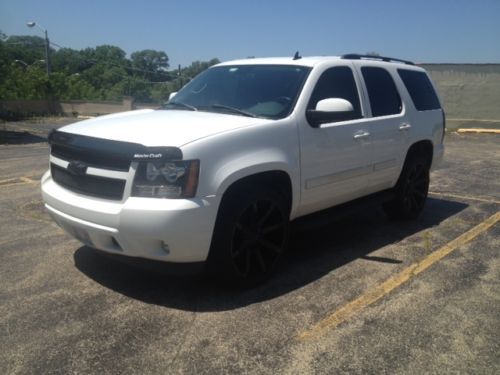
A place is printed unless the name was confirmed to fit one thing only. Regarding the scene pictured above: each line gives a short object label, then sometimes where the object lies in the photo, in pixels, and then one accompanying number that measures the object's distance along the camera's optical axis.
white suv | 3.20
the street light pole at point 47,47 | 34.69
